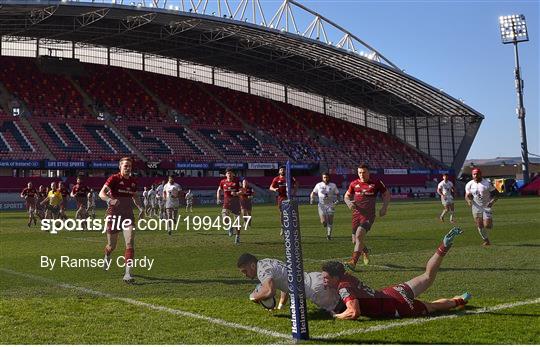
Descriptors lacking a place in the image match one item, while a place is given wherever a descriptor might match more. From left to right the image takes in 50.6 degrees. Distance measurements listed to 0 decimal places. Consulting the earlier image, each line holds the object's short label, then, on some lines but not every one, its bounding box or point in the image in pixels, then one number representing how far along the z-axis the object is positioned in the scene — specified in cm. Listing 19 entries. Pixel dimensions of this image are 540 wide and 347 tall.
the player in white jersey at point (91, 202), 2572
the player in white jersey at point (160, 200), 2638
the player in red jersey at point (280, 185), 1761
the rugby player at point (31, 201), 2390
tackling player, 659
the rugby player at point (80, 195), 2120
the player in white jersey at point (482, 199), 1426
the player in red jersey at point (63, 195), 2275
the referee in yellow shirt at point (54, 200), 2214
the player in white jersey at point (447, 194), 2352
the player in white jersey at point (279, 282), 675
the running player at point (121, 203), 990
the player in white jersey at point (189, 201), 3329
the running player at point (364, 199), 1123
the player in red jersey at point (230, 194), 1652
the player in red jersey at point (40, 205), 2578
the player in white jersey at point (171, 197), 1933
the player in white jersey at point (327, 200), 1652
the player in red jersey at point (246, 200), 1697
